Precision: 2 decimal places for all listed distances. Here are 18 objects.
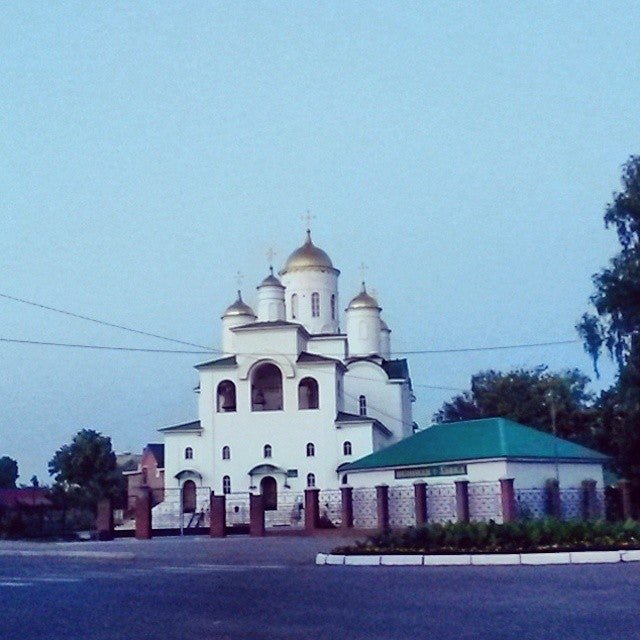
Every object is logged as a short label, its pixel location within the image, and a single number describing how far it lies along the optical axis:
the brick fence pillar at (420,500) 32.94
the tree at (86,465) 59.44
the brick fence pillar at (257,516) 36.06
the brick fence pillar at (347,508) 34.81
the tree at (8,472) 112.01
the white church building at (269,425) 49.56
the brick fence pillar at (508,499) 31.72
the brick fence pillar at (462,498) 32.09
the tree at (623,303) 31.25
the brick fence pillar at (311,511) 35.56
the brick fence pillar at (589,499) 34.50
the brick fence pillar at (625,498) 34.47
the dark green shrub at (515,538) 17.83
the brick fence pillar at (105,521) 36.56
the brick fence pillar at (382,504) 33.84
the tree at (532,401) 50.12
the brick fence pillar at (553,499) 33.16
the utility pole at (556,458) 36.47
